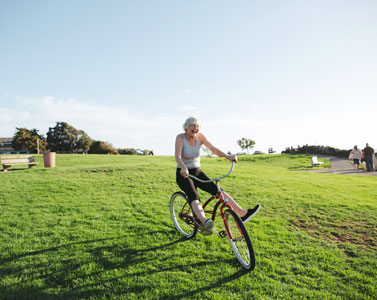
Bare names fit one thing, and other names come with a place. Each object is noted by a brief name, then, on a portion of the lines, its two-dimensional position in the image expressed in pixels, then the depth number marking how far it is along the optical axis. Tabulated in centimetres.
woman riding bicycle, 429
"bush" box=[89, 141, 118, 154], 5378
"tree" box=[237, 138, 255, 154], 8962
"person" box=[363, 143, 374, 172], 2128
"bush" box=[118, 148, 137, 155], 5969
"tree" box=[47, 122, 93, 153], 7019
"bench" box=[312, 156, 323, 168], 2611
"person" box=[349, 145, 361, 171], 2214
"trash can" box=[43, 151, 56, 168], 1692
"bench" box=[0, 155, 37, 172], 1653
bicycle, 371
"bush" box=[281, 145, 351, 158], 3649
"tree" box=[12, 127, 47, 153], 6242
